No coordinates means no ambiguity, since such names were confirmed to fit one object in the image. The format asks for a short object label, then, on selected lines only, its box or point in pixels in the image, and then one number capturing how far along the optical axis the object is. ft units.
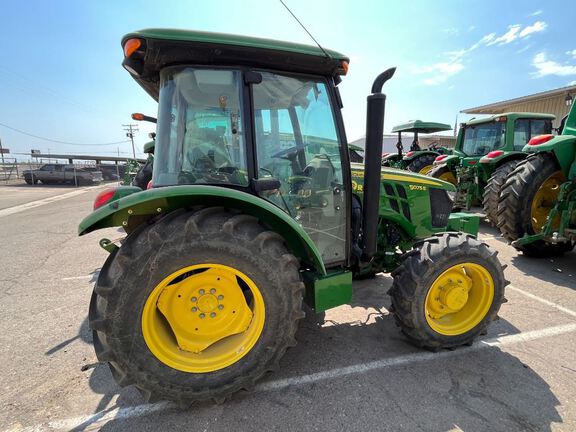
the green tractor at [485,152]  20.63
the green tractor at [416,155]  30.40
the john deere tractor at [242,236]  5.60
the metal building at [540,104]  49.81
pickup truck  63.31
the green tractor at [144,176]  19.44
